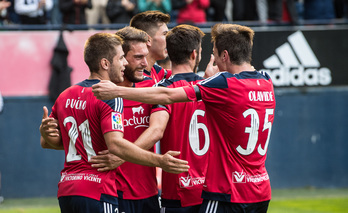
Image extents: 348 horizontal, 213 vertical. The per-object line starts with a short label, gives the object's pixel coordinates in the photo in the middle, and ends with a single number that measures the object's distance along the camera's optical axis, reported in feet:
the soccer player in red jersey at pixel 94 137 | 29.86
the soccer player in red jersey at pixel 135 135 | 33.65
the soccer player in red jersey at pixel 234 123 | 30.30
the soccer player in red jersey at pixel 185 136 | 33.50
